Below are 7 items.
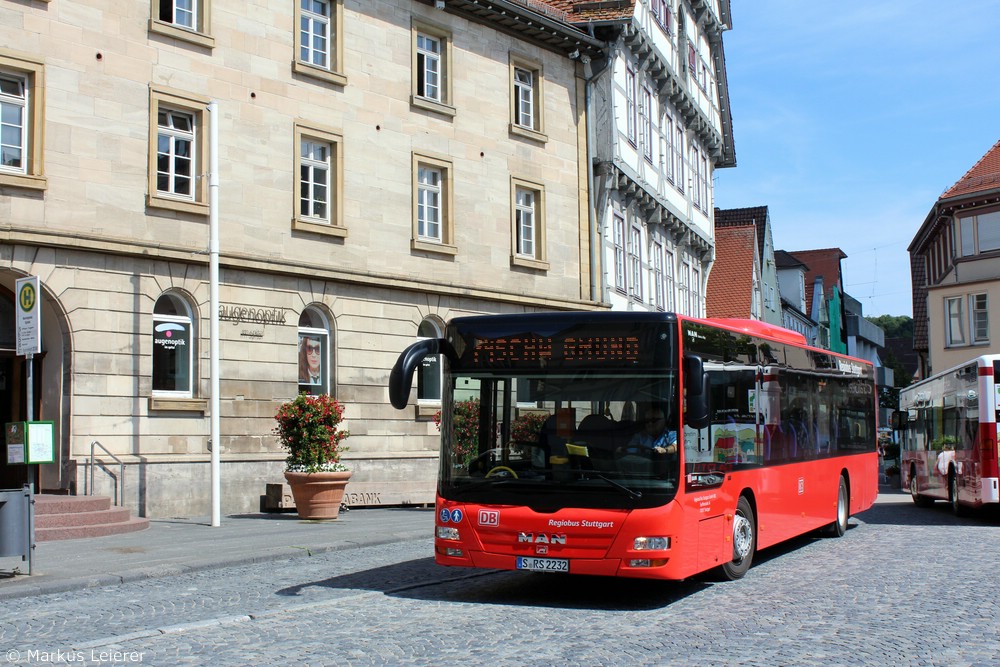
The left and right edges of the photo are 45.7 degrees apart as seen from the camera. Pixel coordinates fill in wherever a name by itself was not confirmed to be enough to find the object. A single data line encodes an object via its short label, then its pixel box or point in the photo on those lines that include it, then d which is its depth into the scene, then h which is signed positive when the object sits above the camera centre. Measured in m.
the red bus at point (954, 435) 17.70 -0.24
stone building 19.25 +4.09
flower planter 19.19 -1.05
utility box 11.22 -0.86
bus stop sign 15.23 +1.45
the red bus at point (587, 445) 9.80 -0.17
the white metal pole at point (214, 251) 18.95 +2.84
